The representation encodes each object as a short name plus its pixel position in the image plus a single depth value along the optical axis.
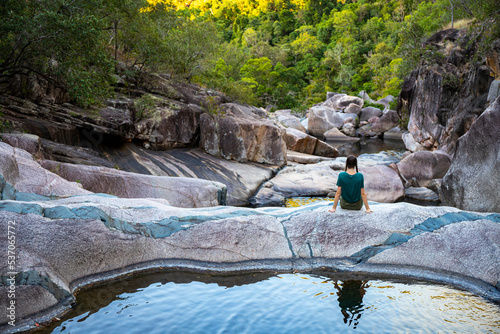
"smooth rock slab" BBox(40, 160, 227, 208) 10.52
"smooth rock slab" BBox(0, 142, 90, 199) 7.33
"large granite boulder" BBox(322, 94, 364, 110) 44.83
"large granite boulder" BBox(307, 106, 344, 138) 39.72
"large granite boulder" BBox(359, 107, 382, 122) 42.66
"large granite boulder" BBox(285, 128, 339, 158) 23.38
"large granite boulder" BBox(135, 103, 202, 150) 15.99
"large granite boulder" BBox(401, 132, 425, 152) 26.13
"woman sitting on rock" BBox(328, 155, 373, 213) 6.92
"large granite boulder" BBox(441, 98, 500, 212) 10.15
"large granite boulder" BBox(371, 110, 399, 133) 39.16
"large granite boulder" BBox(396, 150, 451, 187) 16.50
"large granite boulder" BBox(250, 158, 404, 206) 14.62
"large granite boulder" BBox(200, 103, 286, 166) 17.19
